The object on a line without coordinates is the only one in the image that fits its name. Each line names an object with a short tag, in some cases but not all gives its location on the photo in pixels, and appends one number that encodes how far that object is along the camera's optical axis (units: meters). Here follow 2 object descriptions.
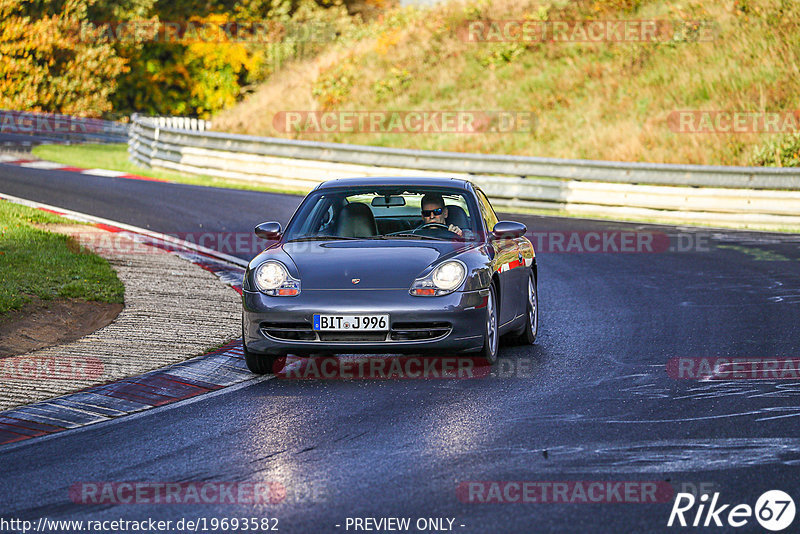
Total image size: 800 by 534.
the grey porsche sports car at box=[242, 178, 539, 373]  16.89
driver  19.69
